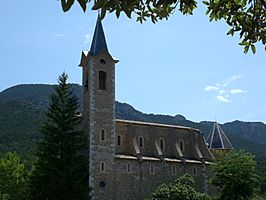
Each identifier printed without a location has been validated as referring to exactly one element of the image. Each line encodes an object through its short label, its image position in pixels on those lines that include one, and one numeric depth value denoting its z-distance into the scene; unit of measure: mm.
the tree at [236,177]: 39969
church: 41438
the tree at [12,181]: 43562
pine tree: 36312
